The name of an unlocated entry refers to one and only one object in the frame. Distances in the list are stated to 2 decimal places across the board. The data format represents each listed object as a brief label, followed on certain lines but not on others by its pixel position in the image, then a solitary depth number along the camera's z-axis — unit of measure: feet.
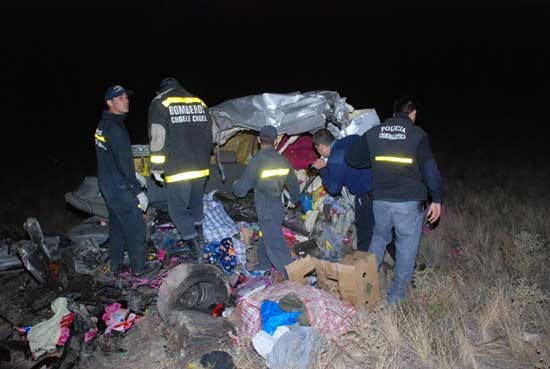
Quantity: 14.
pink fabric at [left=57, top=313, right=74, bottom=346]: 15.37
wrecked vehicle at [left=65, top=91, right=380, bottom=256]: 19.35
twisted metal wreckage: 16.26
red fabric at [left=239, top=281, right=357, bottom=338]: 13.79
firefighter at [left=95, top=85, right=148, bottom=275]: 16.71
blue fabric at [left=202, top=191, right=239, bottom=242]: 18.97
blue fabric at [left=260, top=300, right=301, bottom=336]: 13.30
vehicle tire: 15.07
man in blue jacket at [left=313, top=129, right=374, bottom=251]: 17.28
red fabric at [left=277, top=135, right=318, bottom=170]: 22.47
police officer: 14.78
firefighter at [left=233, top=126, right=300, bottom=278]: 16.93
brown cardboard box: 15.28
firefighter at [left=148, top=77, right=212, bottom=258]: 17.20
